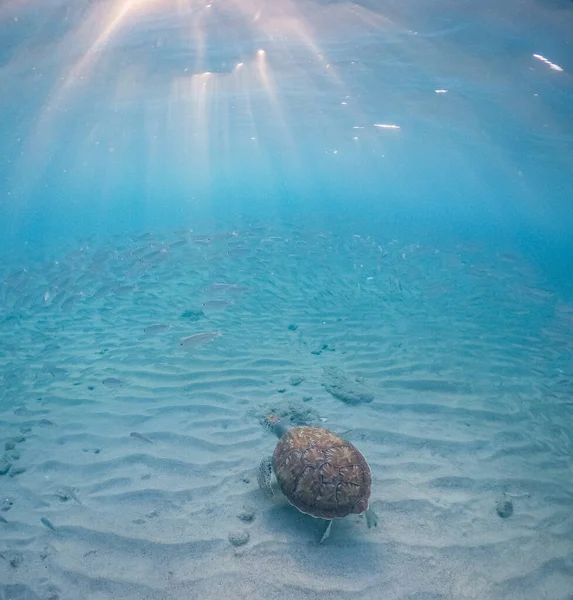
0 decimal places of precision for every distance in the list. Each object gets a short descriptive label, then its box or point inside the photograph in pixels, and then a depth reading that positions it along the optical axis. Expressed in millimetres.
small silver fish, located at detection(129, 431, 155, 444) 5961
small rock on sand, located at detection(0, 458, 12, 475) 5523
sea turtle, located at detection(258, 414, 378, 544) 3914
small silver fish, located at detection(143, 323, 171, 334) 7910
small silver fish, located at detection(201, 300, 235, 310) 8691
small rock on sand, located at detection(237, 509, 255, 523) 4520
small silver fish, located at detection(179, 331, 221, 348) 6926
